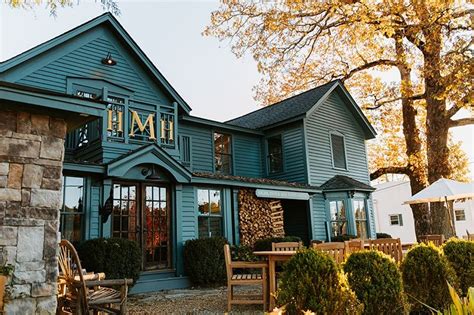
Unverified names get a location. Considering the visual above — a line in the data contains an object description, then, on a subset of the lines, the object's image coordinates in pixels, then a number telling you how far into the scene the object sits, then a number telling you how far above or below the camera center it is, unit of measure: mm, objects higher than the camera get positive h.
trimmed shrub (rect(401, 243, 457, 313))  4867 -698
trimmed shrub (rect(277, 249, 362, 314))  3420 -536
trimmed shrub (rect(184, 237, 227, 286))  8664 -647
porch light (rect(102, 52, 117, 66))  9930 +4523
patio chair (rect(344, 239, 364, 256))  5566 -261
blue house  8281 +2007
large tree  10711 +6136
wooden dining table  5510 -491
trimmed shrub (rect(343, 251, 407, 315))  4102 -621
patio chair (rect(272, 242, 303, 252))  6949 -292
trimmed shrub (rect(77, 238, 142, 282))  7086 -383
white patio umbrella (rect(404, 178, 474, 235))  8680 +713
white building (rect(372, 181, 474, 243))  22422 +717
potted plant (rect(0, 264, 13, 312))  3328 -301
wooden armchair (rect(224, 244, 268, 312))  5809 -764
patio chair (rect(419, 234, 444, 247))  7442 -317
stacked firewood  10766 +352
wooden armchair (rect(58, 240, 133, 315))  3771 -614
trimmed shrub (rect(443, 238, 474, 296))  5309 -546
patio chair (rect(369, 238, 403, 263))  5905 -326
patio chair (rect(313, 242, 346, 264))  4938 -285
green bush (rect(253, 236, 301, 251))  10102 -317
